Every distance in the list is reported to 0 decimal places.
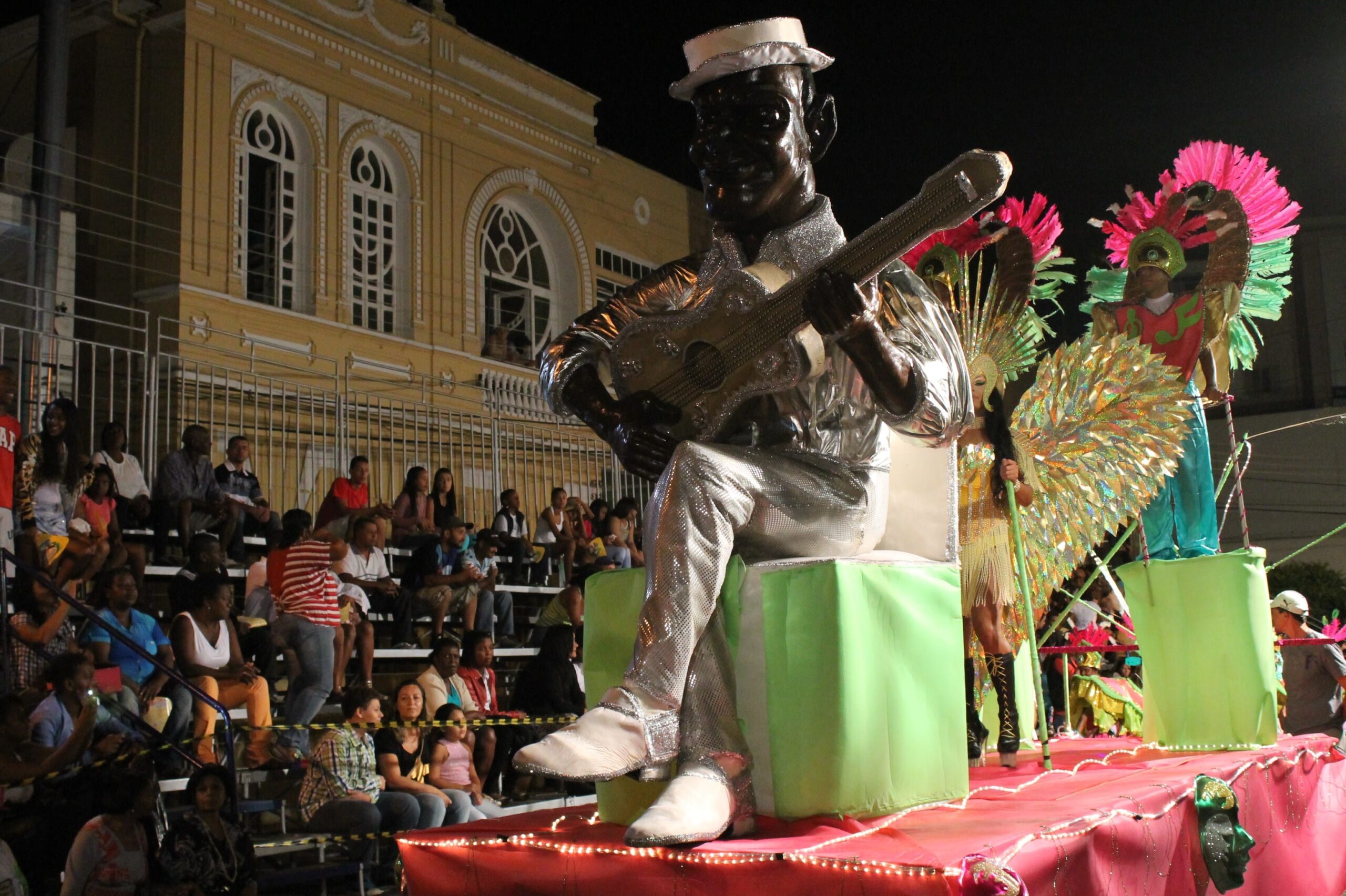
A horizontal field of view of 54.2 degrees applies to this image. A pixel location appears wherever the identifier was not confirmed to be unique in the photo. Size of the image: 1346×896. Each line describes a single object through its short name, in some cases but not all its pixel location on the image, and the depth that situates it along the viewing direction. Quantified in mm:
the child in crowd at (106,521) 7566
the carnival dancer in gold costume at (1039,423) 4582
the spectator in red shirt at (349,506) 9422
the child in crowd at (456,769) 6488
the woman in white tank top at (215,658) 6562
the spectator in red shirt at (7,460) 6777
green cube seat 2781
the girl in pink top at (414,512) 10297
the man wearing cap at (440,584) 9133
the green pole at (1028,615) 3820
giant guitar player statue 2760
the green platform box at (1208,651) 4594
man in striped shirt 7164
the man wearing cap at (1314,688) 6828
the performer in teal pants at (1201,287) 5020
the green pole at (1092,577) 4910
